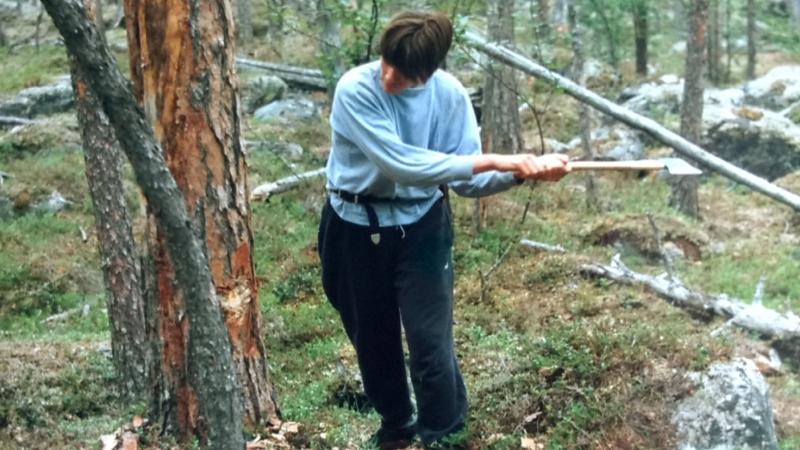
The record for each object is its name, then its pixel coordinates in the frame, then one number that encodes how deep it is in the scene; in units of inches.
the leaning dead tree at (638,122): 407.5
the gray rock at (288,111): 818.2
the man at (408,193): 178.2
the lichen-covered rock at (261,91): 866.1
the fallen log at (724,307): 356.5
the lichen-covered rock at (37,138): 695.7
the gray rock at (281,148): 673.6
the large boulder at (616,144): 780.6
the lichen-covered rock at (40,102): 811.4
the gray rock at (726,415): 205.8
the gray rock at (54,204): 588.7
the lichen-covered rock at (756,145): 800.9
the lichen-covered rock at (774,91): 1000.9
